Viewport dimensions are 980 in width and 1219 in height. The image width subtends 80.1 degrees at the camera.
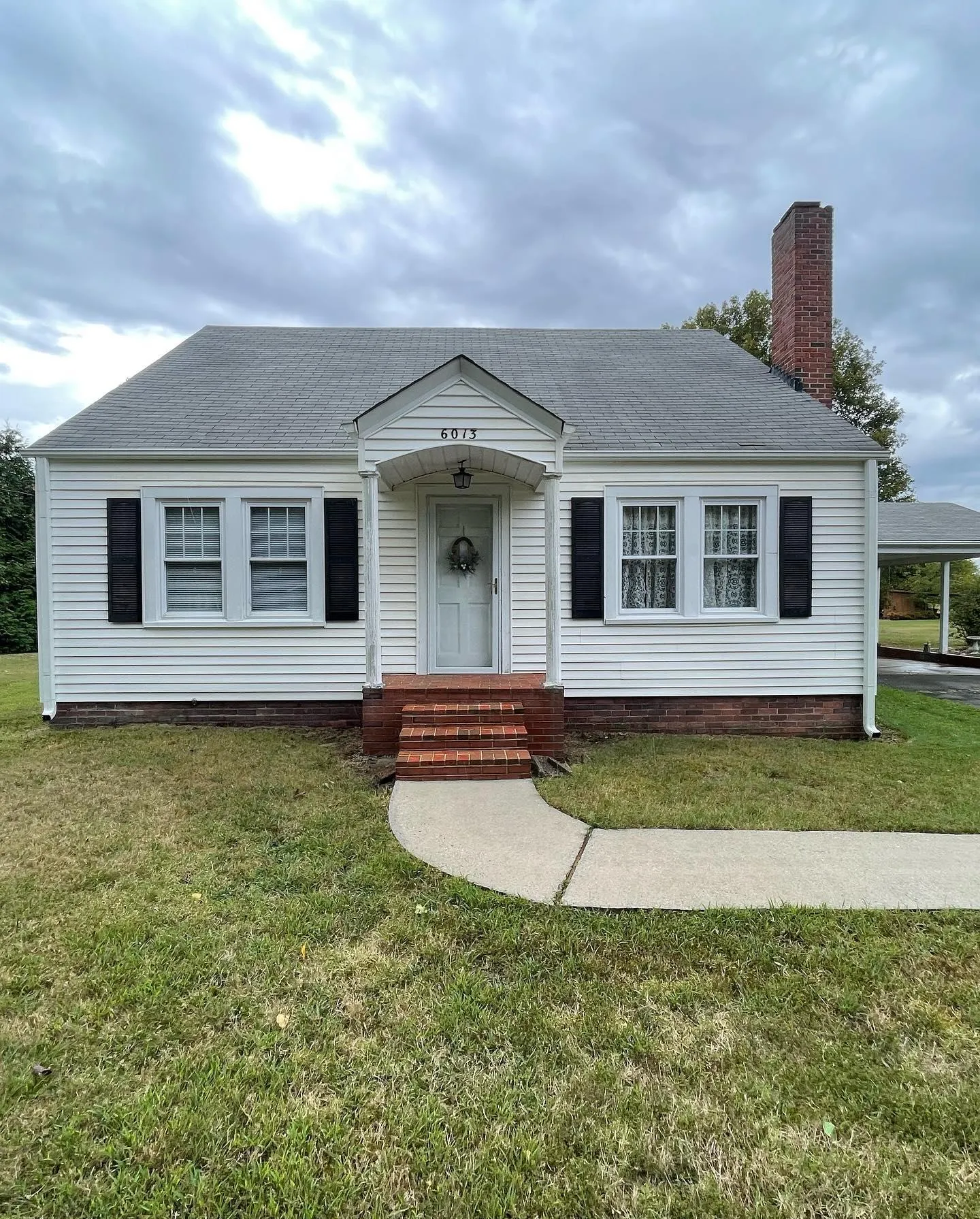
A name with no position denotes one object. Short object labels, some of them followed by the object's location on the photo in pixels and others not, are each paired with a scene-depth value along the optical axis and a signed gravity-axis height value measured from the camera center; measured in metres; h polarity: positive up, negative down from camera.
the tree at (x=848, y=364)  22.42 +9.23
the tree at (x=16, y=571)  15.10 +0.46
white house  6.83 +0.21
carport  11.67 +1.14
